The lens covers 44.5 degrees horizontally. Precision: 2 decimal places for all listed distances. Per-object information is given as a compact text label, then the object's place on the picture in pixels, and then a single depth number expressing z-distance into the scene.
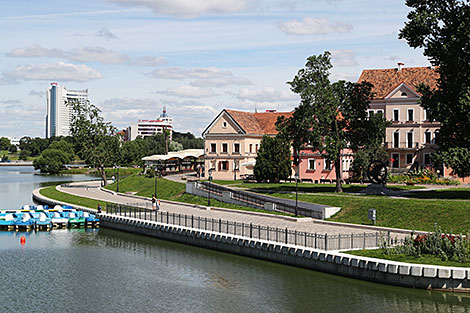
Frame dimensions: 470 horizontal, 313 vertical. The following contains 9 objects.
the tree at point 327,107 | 56.28
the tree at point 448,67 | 45.09
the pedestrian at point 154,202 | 56.17
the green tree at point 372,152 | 68.56
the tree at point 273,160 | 70.69
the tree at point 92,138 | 89.75
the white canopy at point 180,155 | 92.93
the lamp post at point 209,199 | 59.22
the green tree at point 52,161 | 156.75
